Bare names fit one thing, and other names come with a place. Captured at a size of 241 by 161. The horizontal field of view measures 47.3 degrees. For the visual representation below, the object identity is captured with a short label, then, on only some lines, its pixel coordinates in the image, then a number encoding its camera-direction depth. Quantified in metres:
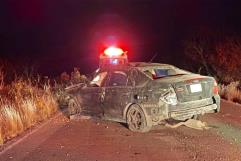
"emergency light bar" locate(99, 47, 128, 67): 11.72
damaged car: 5.65
